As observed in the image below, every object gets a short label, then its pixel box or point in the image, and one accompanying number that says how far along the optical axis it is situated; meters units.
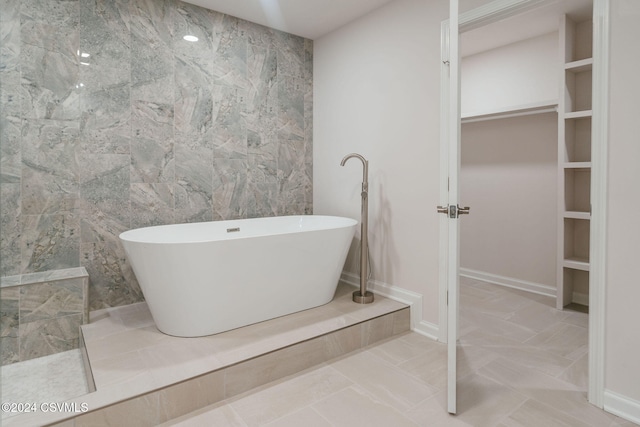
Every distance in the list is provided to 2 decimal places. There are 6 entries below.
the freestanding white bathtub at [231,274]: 2.14
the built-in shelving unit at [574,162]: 3.11
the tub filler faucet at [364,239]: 2.93
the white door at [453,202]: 1.75
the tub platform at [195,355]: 1.67
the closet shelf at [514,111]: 3.35
